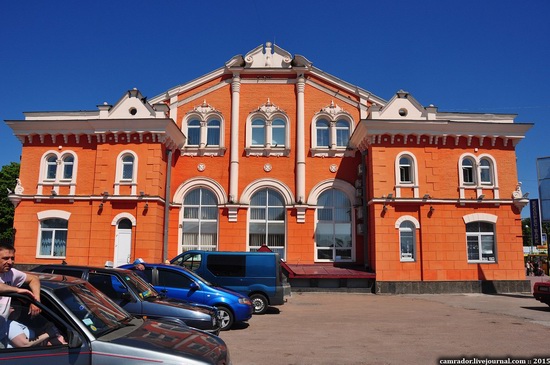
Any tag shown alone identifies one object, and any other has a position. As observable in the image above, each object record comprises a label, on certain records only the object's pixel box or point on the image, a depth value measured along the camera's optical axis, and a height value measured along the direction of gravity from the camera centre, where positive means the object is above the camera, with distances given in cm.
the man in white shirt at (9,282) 421 -39
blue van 1435 -88
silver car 399 -96
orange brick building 2175 +366
